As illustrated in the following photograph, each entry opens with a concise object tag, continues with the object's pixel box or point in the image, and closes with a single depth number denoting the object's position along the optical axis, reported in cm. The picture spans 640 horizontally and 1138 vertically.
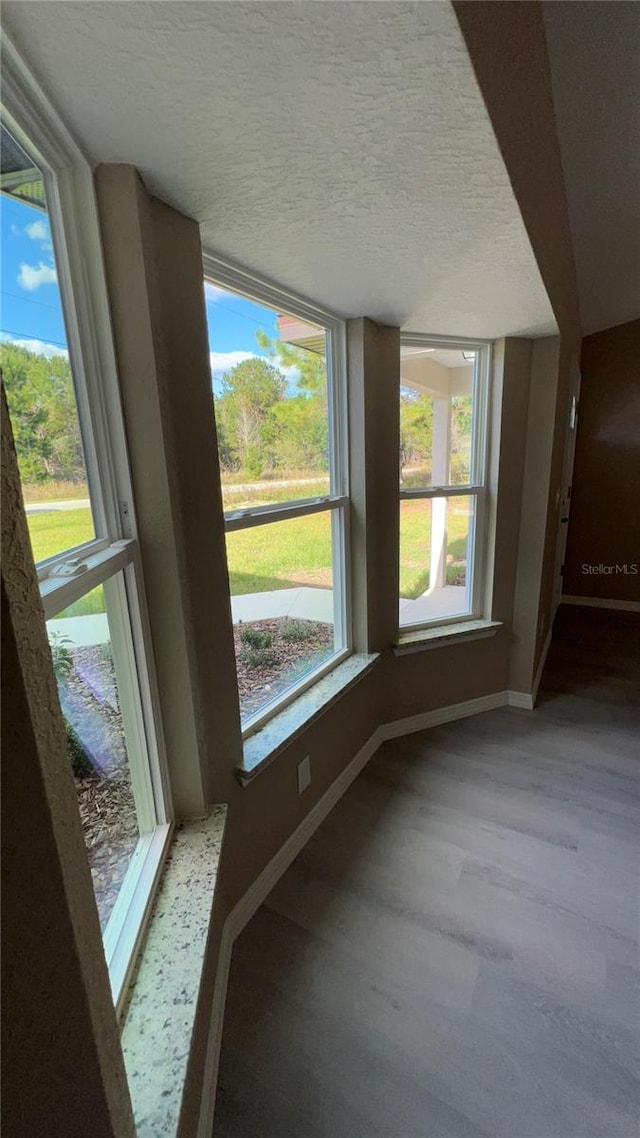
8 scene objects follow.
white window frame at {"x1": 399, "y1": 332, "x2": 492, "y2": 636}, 227
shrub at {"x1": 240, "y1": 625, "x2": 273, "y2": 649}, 159
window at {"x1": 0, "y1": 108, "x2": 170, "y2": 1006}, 78
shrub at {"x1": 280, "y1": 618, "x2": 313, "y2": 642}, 181
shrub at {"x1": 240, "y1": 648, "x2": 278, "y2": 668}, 161
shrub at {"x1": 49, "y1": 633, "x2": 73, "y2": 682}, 83
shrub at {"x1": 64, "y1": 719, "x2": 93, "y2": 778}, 88
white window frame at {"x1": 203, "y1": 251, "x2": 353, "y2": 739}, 139
